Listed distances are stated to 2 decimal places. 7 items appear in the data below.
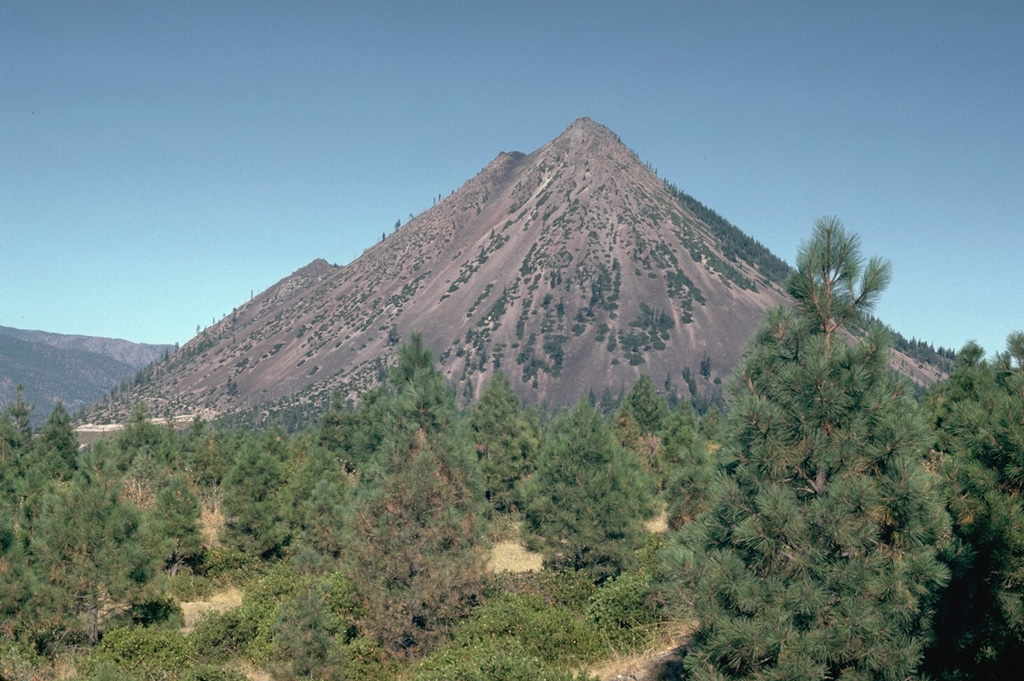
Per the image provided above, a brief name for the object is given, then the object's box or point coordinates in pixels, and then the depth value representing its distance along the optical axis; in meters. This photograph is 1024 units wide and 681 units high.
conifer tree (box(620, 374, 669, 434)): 60.12
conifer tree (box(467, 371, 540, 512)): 40.59
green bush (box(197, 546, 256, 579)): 29.47
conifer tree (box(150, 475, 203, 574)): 28.31
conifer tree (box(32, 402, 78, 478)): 43.81
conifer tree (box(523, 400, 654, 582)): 25.94
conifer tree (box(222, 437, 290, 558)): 31.02
